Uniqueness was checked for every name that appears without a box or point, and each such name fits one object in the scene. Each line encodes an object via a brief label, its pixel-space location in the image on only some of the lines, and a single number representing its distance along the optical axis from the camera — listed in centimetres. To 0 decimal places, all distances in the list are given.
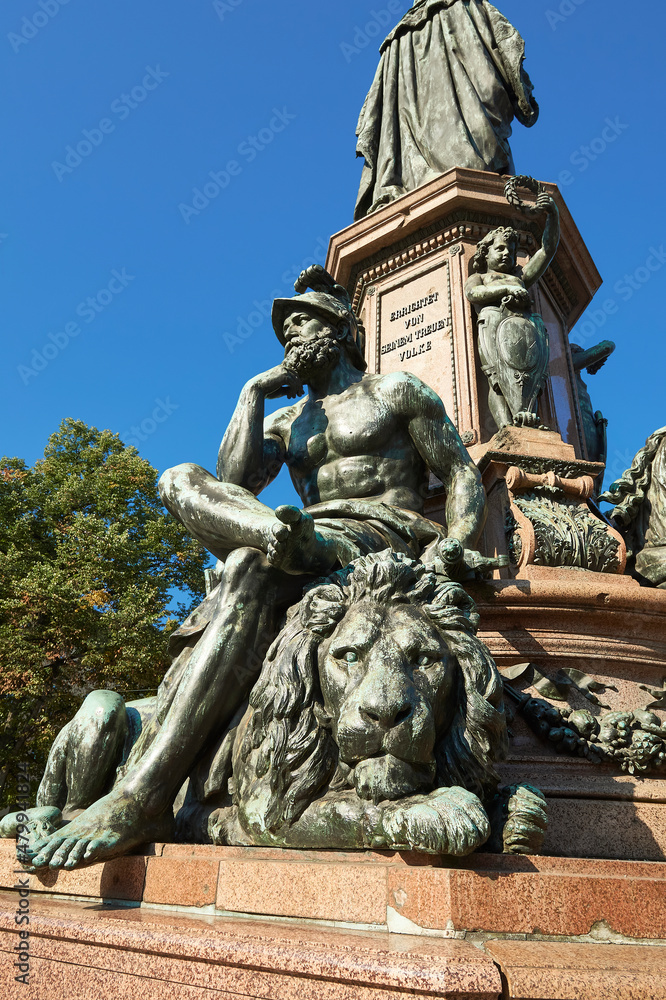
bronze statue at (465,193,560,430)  568
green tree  1491
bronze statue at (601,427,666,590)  524
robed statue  788
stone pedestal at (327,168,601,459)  627
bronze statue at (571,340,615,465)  719
